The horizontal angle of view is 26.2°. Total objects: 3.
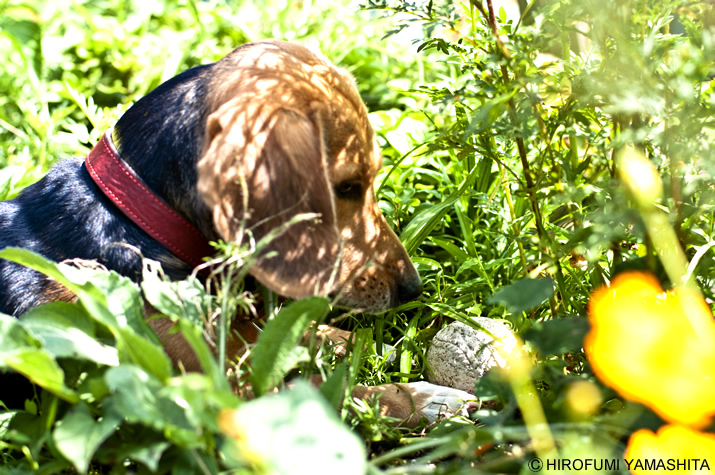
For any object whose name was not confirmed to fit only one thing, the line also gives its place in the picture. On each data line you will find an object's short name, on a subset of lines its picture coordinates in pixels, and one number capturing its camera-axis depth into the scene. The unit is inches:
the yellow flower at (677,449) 29.3
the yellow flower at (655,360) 29.3
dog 35.1
